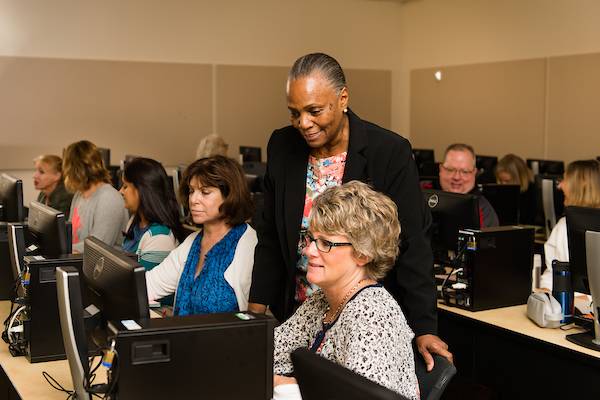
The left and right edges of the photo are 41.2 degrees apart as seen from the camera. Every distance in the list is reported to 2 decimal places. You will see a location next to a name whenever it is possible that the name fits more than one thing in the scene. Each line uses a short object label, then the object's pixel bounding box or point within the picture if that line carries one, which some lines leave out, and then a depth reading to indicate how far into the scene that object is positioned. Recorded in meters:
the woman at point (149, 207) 3.63
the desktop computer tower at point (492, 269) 3.47
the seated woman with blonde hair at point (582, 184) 4.53
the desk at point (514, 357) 2.95
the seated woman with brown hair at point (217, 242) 2.93
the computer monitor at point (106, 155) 7.50
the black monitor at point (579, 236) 2.97
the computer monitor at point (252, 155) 9.06
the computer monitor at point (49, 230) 2.64
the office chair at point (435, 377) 2.06
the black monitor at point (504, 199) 6.02
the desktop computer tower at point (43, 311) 2.51
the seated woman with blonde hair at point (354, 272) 1.89
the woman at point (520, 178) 7.04
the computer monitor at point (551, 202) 6.25
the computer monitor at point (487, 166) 7.89
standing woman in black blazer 2.23
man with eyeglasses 4.78
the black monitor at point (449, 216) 3.75
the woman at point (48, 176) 5.86
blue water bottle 3.19
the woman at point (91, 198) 4.51
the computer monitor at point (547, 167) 7.90
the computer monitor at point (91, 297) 1.85
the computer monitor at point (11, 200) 3.62
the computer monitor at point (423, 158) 9.19
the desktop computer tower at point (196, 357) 1.71
